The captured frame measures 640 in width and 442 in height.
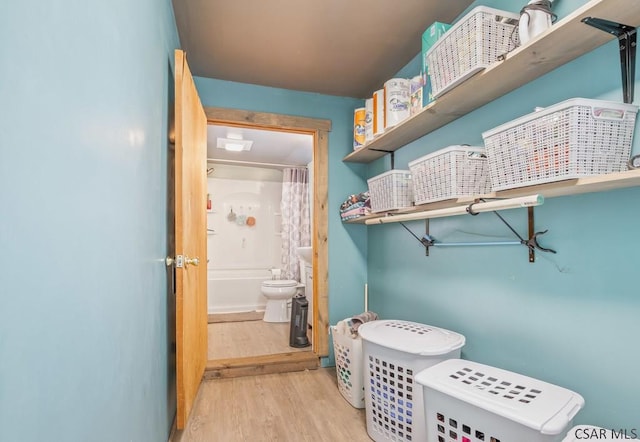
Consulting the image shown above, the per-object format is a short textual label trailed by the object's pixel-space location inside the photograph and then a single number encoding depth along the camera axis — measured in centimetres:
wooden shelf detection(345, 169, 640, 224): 91
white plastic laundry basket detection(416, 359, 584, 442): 98
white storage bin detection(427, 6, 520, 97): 125
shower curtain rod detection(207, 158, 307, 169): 483
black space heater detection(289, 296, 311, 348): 326
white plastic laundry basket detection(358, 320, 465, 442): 153
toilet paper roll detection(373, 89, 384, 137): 206
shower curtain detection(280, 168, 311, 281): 475
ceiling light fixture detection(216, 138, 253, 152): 385
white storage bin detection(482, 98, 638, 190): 96
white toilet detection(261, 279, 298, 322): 411
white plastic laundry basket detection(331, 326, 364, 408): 210
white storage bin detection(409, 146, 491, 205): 143
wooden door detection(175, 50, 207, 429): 155
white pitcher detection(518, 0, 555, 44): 116
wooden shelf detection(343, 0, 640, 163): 97
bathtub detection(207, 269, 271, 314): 468
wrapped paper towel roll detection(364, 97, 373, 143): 221
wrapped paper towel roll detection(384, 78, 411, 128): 193
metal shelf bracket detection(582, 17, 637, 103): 104
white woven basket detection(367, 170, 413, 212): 193
